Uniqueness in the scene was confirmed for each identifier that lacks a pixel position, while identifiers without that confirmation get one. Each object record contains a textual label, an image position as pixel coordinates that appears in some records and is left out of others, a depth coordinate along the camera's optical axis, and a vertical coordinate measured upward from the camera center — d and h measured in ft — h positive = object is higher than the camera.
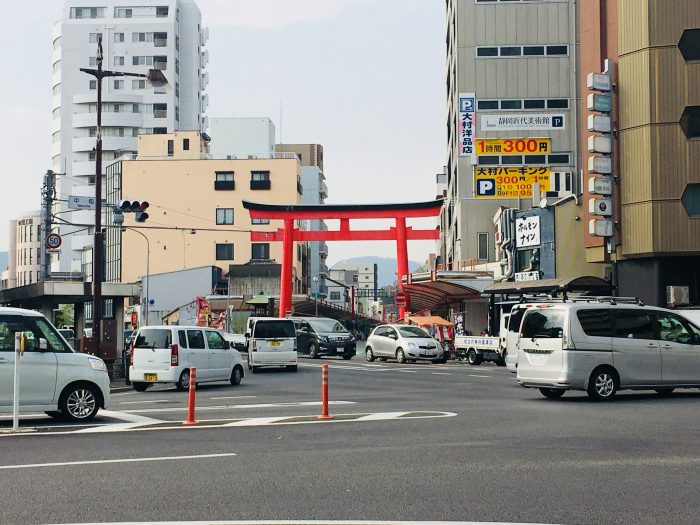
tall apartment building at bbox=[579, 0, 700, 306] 127.85 +21.45
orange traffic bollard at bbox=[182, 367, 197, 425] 50.81 -4.52
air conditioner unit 126.82 +2.50
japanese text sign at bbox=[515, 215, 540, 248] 171.22 +14.39
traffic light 112.47 +12.04
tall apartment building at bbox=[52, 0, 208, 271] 394.93 +91.95
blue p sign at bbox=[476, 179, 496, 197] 217.97 +27.19
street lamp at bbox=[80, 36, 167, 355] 97.86 +6.47
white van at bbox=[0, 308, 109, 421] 50.83 -2.86
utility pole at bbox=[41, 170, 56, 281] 138.76 +16.71
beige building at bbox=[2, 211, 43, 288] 542.57 +35.51
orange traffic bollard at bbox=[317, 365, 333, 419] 53.52 -4.20
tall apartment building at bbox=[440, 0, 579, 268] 222.89 +49.24
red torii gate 209.05 +20.42
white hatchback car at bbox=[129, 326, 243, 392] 84.79 -3.34
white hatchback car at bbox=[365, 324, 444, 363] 134.62 -3.78
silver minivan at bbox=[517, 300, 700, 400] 63.31 -2.05
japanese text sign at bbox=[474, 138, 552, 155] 219.61 +36.36
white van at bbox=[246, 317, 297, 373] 116.57 -3.14
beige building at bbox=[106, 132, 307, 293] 337.52 +36.55
